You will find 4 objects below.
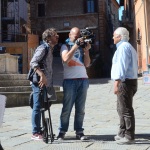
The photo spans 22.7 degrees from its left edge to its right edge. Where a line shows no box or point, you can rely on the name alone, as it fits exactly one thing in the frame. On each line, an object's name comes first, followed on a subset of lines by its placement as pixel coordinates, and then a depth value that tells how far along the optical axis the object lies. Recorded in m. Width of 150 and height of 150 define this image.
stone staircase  11.07
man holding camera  5.55
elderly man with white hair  5.18
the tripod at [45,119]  5.24
